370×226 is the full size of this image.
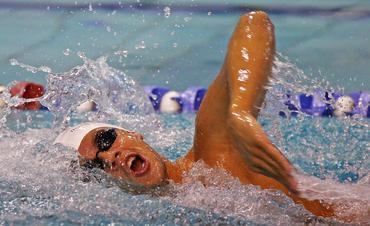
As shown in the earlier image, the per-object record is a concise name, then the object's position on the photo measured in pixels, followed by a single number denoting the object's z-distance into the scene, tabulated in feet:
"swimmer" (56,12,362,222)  25.51
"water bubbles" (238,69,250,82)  25.49
